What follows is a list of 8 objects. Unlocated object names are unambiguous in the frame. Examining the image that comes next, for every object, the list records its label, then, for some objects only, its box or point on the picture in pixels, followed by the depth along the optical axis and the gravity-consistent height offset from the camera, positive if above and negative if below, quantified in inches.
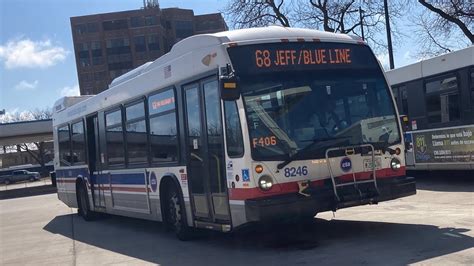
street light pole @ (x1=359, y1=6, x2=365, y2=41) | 1228.7 +252.6
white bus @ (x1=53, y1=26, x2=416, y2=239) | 301.9 +9.2
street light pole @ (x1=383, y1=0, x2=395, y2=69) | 1013.8 +170.6
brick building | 4055.1 +837.3
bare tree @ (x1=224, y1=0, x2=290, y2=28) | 1304.1 +307.7
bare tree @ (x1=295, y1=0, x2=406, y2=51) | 1266.0 +286.0
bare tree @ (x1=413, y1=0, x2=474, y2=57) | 1063.6 +222.3
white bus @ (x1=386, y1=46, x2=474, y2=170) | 542.3 +23.8
